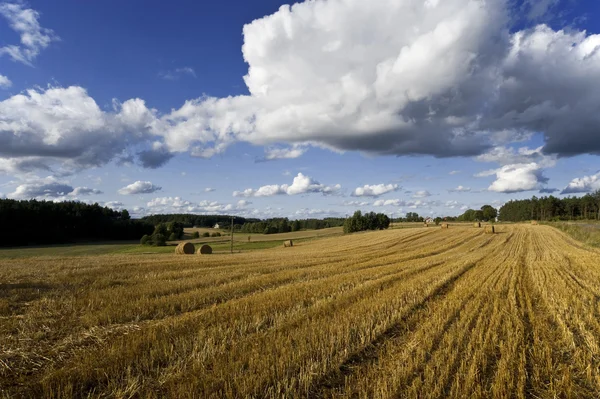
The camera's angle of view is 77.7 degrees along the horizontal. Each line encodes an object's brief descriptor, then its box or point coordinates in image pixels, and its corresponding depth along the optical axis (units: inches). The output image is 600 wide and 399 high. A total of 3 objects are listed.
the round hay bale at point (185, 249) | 1626.5
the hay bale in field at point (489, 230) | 2002.5
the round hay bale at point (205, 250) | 1638.9
